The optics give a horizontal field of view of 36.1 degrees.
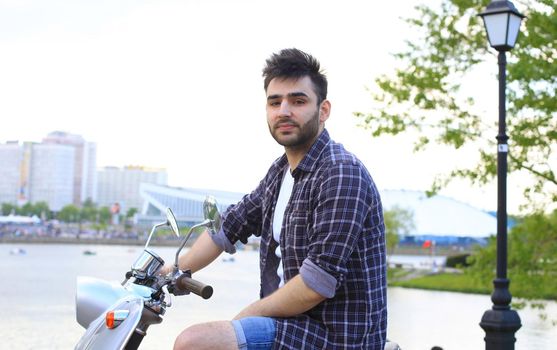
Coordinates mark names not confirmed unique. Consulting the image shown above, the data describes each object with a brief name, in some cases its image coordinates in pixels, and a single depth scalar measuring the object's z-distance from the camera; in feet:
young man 7.53
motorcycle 7.88
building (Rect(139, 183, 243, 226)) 364.38
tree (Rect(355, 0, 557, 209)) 35.35
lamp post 24.47
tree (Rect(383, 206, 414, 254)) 178.40
